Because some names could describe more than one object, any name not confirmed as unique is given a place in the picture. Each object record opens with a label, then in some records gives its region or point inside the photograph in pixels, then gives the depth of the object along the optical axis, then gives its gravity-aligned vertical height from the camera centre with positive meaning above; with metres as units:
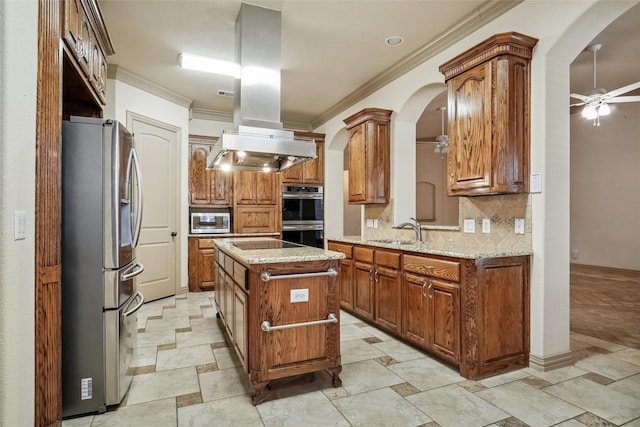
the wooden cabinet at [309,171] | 6.03 +0.72
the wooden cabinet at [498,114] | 2.54 +0.74
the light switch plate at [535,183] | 2.57 +0.23
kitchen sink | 3.70 -0.32
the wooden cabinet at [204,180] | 5.53 +0.52
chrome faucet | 3.65 -0.15
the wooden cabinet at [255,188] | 5.72 +0.41
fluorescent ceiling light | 3.86 +1.67
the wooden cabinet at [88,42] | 2.01 +1.15
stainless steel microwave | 5.55 -0.17
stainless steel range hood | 2.89 +1.09
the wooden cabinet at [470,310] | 2.45 -0.73
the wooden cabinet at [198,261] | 5.32 -0.75
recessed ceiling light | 3.50 +1.75
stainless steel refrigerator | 2.01 -0.31
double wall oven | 6.02 -0.04
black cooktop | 3.01 -0.30
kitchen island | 2.18 -0.67
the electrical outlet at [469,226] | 3.10 -0.11
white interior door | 4.62 +0.12
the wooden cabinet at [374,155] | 4.16 +0.69
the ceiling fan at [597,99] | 3.93 +1.31
